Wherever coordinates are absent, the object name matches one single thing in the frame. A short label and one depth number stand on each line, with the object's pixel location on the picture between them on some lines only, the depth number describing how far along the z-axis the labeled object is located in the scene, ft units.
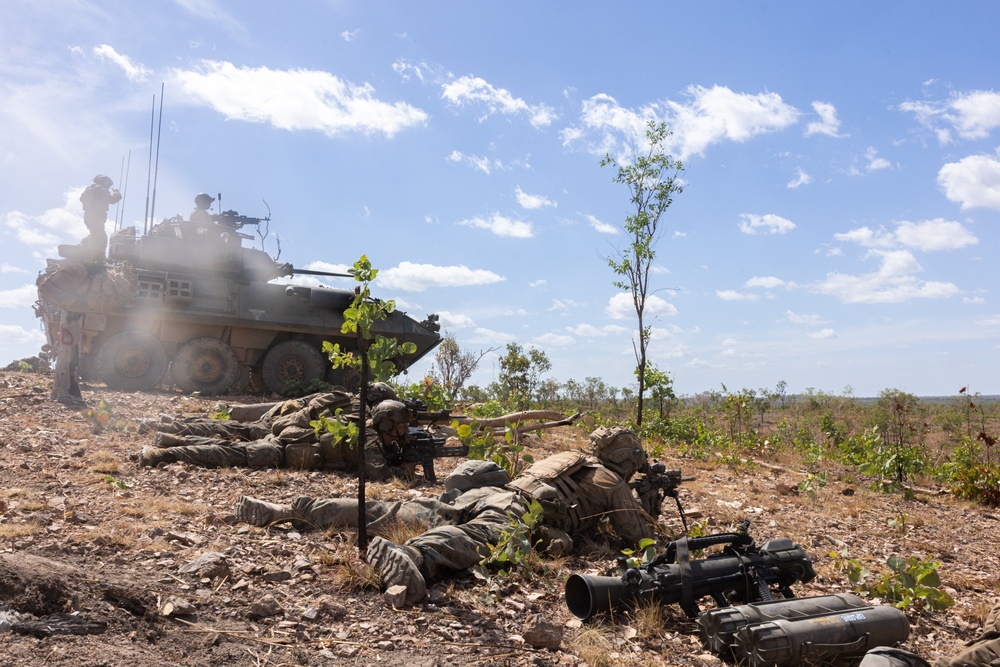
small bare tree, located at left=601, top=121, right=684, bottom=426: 37.93
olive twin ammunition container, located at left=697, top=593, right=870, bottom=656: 10.91
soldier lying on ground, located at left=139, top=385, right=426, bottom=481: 21.45
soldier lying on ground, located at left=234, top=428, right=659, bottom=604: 14.57
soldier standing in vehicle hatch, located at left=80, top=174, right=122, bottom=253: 42.80
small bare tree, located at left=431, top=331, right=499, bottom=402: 52.80
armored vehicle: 41.91
